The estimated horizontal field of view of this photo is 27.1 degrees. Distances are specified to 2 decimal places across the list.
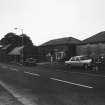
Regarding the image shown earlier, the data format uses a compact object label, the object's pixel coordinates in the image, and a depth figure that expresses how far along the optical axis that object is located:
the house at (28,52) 66.50
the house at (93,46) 39.38
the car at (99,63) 23.58
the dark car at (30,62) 43.72
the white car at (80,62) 25.96
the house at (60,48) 52.81
